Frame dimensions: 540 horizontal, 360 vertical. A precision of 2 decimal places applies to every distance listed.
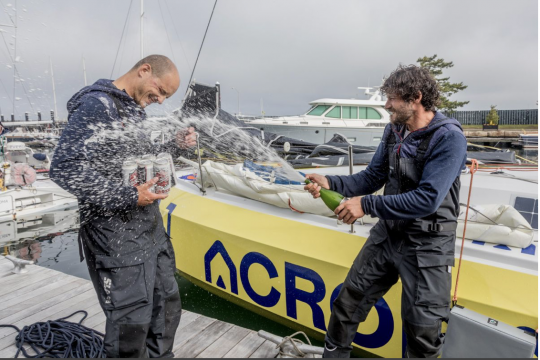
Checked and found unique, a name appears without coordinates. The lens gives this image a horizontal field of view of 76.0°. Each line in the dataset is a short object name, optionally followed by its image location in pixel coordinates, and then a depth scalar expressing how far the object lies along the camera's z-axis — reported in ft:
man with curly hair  6.11
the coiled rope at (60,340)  8.06
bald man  5.55
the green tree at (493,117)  109.19
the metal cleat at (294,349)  8.18
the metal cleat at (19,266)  12.85
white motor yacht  56.18
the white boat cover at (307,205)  7.68
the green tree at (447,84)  96.58
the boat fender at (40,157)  49.83
